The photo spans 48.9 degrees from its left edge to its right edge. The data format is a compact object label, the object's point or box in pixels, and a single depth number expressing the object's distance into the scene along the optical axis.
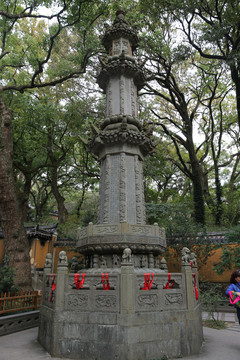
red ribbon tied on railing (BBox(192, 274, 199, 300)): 8.34
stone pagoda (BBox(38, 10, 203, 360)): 6.55
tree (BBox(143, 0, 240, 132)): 15.00
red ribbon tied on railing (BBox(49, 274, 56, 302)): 7.58
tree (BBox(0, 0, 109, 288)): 13.33
